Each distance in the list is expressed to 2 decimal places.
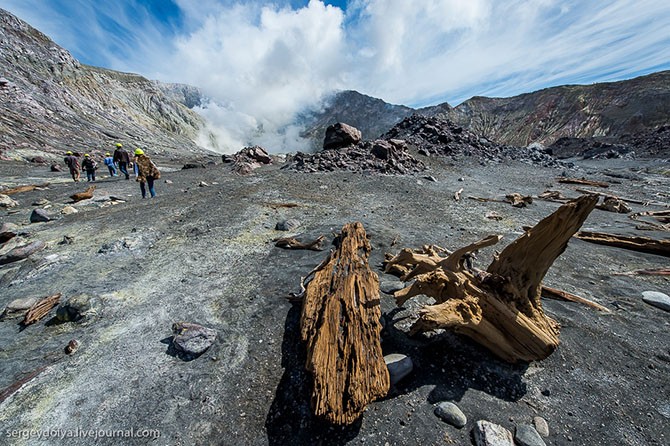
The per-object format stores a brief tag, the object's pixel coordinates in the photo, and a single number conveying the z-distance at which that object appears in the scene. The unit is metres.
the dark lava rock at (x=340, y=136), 20.94
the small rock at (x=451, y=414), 2.55
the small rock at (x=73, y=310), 4.10
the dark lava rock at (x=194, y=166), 23.65
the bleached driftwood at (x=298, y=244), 6.42
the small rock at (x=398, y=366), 2.97
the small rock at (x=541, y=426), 2.46
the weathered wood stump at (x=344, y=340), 2.49
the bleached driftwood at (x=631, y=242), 6.18
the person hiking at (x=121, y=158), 16.00
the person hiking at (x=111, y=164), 17.69
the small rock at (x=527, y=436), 2.36
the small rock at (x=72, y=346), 3.54
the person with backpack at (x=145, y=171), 11.20
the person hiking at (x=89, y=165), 15.56
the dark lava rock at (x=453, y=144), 22.80
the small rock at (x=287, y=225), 7.69
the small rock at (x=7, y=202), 10.06
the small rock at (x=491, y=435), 2.35
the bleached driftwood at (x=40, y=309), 4.07
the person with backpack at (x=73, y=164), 15.35
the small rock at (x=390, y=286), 4.64
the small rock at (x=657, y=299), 4.21
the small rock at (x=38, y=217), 8.51
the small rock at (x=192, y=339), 3.46
